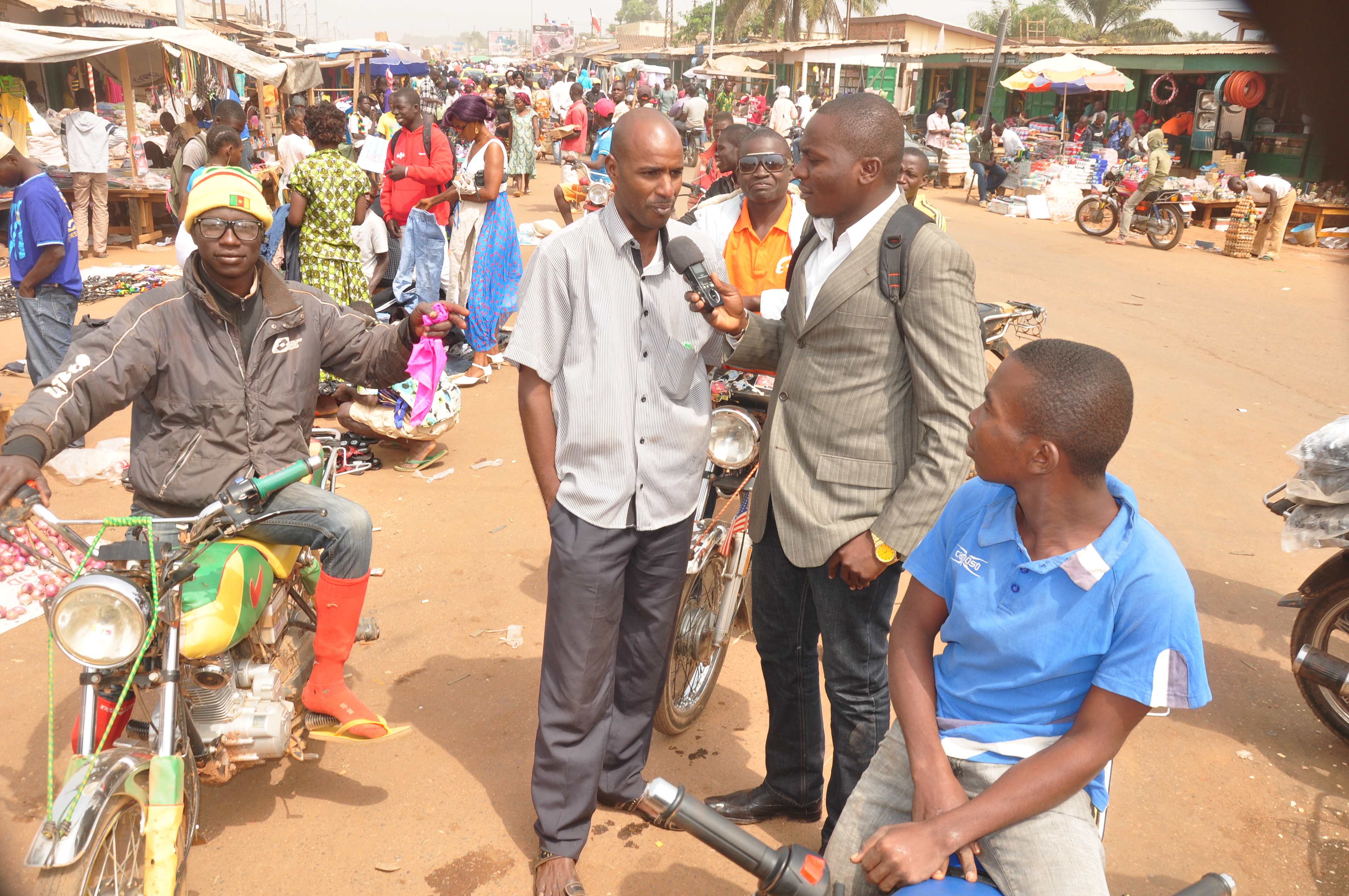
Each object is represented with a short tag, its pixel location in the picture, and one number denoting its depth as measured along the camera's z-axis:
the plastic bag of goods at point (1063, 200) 19.08
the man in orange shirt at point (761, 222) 4.67
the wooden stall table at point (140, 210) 12.20
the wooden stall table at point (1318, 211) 15.77
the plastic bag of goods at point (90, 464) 5.67
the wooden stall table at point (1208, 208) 17.72
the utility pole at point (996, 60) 21.88
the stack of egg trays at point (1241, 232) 14.83
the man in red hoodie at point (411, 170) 8.29
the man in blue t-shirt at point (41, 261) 5.67
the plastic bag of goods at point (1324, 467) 3.58
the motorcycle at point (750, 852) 1.56
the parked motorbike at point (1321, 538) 3.59
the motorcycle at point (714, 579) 3.50
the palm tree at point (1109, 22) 33.38
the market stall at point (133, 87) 11.73
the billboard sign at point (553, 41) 102.00
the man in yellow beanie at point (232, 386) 2.82
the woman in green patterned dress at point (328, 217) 6.53
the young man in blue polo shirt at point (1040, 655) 1.83
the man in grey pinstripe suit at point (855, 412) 2.46
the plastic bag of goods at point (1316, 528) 3.58
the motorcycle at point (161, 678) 2.32
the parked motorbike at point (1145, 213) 15.23
